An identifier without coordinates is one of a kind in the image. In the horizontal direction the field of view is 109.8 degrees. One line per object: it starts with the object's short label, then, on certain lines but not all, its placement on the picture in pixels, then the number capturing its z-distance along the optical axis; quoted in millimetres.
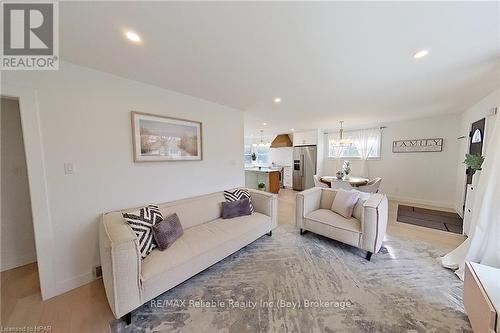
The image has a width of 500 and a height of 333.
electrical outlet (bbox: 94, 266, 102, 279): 1981
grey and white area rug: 1461
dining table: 4359
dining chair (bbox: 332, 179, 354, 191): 4543
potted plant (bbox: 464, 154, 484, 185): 2352
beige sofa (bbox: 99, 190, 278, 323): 1394
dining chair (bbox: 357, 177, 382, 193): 4305
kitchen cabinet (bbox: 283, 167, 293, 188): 7214
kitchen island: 5949
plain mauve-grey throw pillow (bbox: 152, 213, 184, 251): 1822
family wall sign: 4473
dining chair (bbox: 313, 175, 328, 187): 4995
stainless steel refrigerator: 6426
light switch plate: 1775
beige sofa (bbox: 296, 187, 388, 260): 2232
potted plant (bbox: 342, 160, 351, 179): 4880
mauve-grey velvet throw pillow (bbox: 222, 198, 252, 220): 2719
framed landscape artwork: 2223
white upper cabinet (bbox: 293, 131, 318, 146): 6322
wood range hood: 7248
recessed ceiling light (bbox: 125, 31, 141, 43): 1349
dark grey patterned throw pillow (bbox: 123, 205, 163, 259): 1723
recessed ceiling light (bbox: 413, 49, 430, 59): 1601
